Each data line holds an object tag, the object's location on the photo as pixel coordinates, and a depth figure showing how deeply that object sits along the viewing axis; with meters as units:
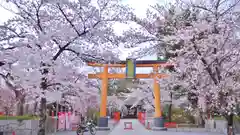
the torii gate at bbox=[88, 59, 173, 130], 23.87
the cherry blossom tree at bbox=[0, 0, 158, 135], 10.18
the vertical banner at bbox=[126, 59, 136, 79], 23.70
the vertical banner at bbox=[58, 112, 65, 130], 23.81
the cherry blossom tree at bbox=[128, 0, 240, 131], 7.89
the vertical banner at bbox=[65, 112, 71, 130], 25.09
